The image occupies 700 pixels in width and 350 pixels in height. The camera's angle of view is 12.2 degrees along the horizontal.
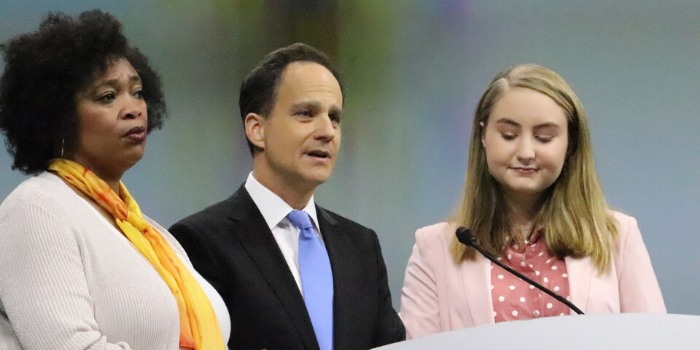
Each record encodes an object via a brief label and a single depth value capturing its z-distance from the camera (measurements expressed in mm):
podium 4217
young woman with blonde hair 4927
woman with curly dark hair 4459
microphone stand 4774
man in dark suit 4754
